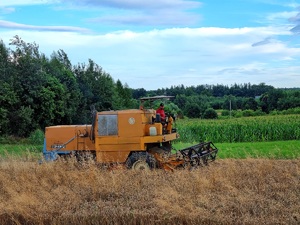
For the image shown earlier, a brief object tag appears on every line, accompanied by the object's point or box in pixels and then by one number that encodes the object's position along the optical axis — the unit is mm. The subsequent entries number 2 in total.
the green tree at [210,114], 68812
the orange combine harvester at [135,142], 14055
